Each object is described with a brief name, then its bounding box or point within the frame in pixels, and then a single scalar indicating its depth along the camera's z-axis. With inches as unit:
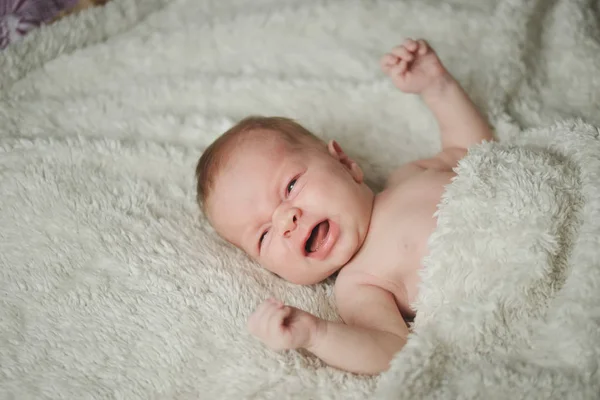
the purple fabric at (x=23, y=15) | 64.8
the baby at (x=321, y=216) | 41.0
